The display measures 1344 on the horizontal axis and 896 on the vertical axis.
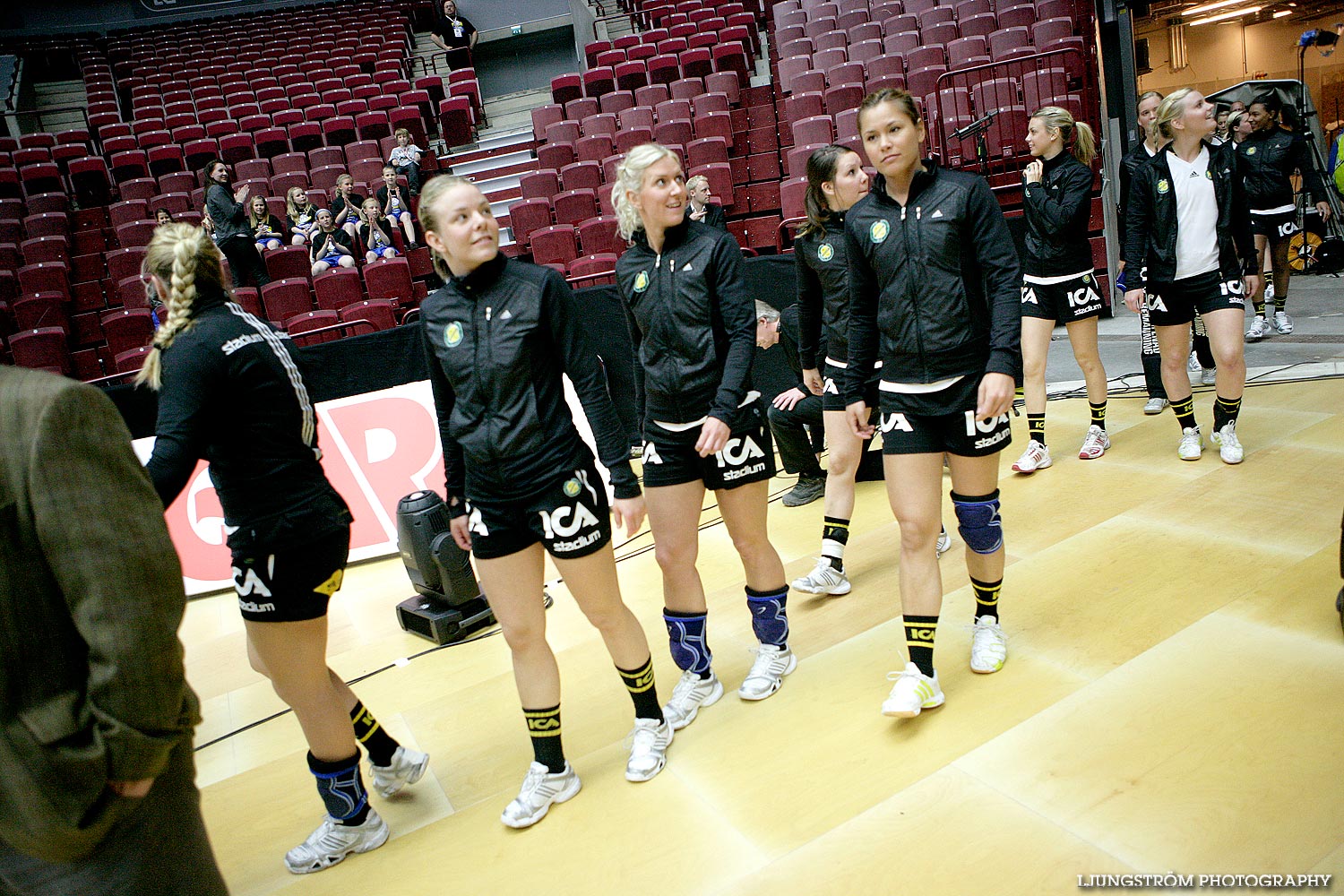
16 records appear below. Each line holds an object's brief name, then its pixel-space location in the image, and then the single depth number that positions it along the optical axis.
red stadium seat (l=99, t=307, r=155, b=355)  8.91
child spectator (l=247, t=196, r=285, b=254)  9.98
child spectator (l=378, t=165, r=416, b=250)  9.79
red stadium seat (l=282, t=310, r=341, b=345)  8.35
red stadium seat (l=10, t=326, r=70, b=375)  8.54
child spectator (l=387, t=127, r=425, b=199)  10.66
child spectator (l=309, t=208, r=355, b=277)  9.24
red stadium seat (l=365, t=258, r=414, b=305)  8.97
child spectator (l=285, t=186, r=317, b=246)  9.96
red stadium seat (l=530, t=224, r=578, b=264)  9.16
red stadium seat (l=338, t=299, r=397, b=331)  8.18
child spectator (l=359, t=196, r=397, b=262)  9.52
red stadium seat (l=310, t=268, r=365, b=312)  8.90
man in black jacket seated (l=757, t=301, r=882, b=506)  4.93
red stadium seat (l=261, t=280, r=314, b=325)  8.92
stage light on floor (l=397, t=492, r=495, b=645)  3.94
